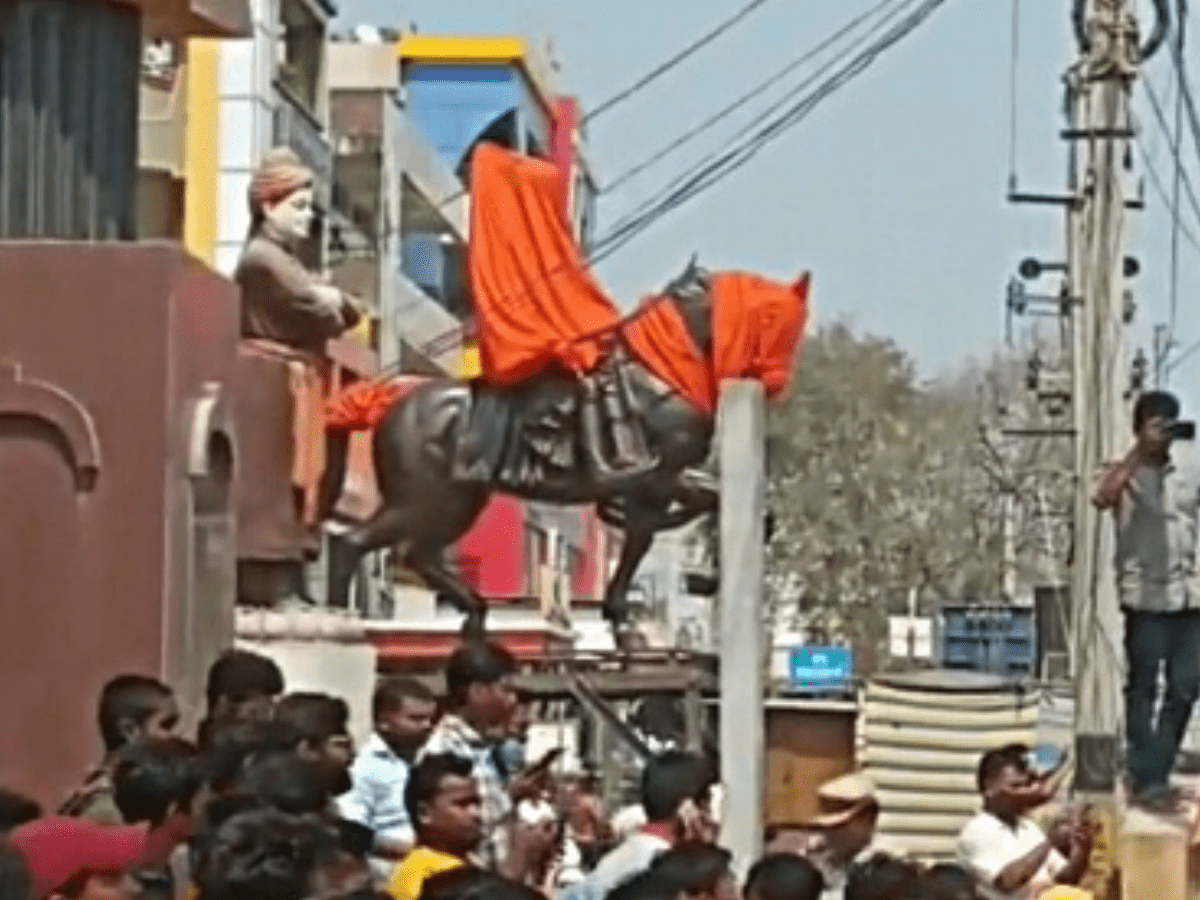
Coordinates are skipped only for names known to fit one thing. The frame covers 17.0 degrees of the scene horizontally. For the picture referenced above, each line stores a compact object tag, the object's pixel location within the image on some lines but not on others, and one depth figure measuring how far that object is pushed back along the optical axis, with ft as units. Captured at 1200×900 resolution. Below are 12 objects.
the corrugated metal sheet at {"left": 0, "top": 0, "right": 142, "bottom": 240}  44.32
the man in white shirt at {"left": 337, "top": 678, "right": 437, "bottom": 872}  34.27
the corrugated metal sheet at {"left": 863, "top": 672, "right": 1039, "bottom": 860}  60.75
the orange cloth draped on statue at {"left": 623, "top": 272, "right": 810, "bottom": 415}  75.87
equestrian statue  76.13
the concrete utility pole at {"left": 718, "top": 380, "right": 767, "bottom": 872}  41.11
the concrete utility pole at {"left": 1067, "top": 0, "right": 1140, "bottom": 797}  75.41
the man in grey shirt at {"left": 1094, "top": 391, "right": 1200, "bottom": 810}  53.36
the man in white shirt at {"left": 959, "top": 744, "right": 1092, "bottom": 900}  37.50
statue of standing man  48.24
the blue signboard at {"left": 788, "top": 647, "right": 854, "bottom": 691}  143.52
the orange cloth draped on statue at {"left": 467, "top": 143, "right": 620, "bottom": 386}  75.77
